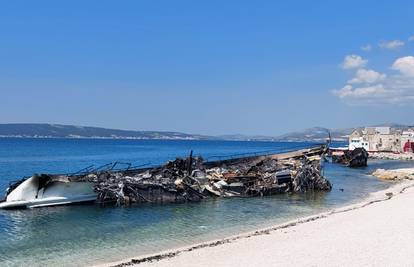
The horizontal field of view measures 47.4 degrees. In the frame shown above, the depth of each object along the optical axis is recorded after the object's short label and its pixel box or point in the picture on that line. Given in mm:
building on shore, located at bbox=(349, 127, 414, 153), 130000
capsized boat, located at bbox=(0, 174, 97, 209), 33344
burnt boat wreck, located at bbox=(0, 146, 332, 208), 34031
